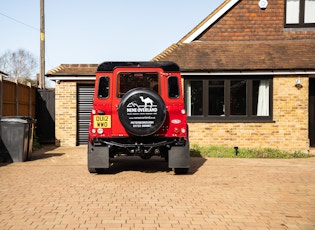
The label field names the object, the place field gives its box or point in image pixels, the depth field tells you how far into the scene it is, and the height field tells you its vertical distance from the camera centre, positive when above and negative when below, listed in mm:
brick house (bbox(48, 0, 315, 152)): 15375 +881
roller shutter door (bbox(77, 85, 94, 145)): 17172 +207
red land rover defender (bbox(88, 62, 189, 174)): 8836 -75
